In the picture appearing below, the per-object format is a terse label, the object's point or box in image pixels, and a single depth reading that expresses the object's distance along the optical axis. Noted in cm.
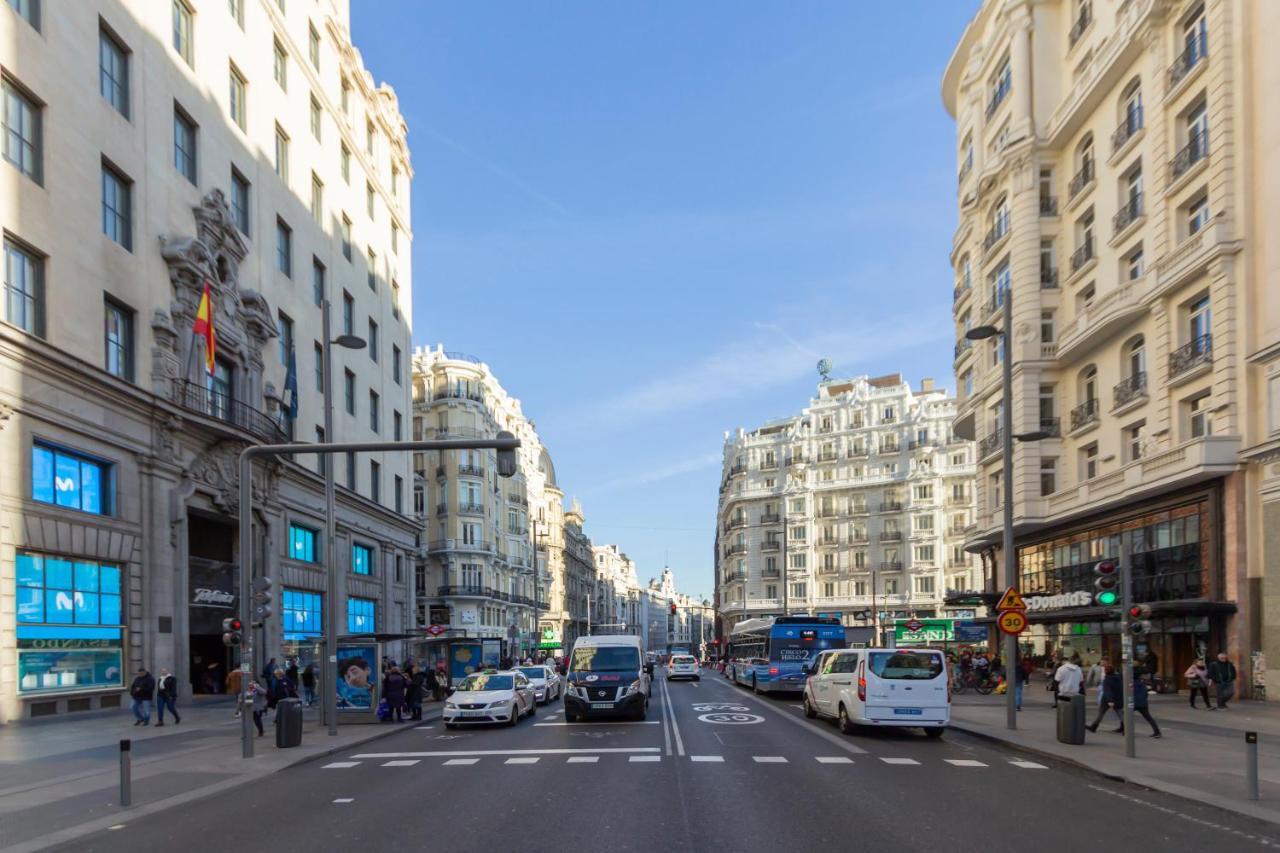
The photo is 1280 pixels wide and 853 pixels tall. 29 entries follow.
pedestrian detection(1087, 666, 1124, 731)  1980
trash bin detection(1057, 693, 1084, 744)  1814
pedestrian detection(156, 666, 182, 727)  2461
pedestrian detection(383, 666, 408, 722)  2550
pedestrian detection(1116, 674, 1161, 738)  1894
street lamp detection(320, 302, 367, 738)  2258
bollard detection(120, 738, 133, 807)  1279
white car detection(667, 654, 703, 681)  5272
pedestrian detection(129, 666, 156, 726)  2412
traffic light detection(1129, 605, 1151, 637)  1666
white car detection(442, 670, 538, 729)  2391
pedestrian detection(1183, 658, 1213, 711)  2616
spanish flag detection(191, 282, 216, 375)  2928
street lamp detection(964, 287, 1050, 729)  2108
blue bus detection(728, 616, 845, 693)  3478
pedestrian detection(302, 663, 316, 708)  3075
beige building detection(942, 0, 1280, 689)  2892
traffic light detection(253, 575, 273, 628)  1877
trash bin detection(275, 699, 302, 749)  1914
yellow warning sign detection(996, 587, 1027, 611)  2108
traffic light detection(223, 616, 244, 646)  1836
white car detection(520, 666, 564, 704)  3488
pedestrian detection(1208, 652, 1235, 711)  2616
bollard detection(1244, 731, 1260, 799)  1230
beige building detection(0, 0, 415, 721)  2367
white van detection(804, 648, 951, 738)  1972
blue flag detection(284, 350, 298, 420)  3341
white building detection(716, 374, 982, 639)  8900
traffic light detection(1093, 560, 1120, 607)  1710
